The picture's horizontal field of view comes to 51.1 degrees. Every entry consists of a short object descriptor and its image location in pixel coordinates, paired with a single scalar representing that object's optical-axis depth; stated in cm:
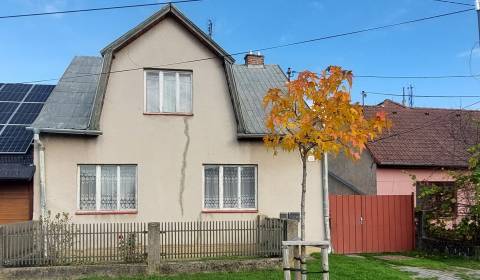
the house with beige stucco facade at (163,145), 1316
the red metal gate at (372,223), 1489
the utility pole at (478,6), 856
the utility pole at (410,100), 4473
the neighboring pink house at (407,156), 1903
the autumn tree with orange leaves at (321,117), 820
